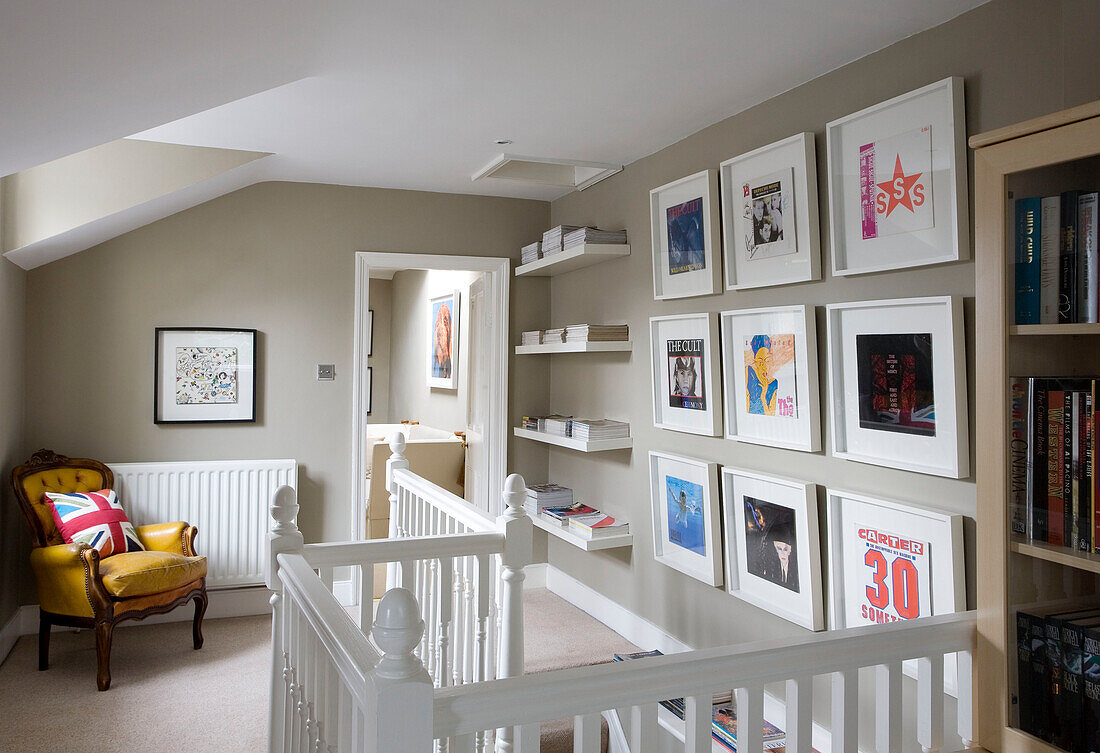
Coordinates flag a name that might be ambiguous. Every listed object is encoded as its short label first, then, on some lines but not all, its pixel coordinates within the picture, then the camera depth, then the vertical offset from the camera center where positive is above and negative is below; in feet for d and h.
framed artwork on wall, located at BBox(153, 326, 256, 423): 13.99 +0.32
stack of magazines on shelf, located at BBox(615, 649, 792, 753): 7.26 -3.32
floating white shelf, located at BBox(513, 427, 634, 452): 12.84 -0.91
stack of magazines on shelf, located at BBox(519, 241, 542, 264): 15.06 +2.78
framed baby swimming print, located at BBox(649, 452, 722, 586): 10.68 -1.84
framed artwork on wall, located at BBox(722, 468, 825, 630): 8.90 -1.93
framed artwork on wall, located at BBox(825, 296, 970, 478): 7.17 +0.04
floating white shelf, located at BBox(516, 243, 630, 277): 12.96 +2.40
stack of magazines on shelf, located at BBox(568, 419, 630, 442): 12.97 -0.66
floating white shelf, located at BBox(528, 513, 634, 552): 12.76 -2.53
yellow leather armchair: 11.23 -2.77
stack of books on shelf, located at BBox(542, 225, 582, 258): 13.86 +2.83
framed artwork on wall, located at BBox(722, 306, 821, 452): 8.91 +0.16
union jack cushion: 11.98 -2.02
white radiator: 13.56 -1.96
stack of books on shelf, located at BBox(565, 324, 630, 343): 13.10 +0.99
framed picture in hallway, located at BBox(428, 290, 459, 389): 21.20 +1.46
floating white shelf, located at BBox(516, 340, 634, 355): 12.95 +0.76
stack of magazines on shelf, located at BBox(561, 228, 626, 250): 13.05 +2.65
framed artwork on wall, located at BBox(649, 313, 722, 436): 10.69 +0.25
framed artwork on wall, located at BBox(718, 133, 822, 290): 8.89 +2.16
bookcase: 4.63 +0.11
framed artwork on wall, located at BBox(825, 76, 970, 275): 7.16 +2.08
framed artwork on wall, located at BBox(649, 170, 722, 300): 10.63 +2.26
